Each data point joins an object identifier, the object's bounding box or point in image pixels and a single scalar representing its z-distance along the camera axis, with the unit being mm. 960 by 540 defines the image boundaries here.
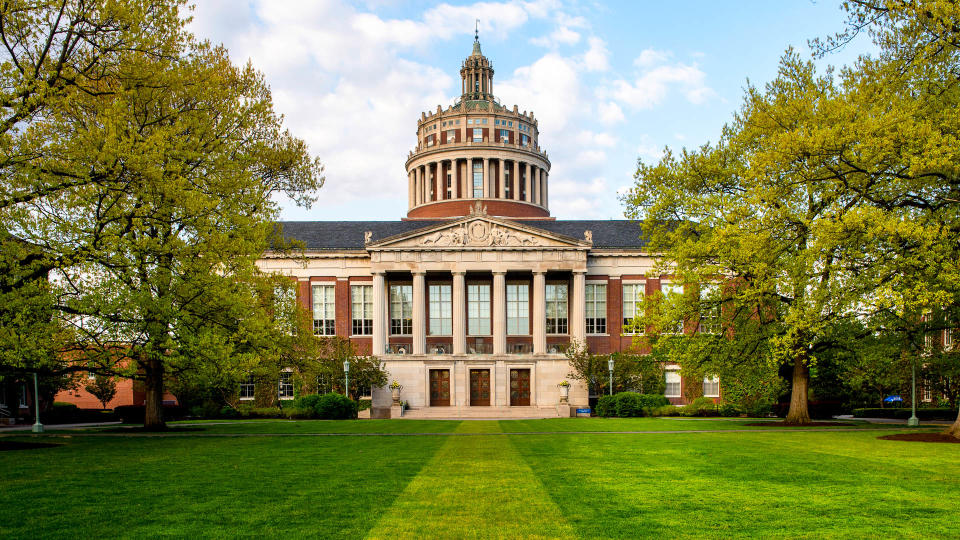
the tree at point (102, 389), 63406
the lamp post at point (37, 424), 35438
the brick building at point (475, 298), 60375
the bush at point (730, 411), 51062
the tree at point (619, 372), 55656
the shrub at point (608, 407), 50688
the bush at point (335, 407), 49750
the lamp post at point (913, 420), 38100
